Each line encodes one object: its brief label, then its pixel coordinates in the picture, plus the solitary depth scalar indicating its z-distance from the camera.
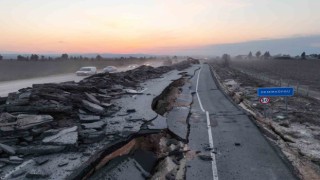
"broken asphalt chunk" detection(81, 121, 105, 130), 6.81
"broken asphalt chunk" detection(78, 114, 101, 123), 7.21
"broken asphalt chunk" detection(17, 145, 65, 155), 5.27
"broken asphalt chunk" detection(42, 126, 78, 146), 5.59
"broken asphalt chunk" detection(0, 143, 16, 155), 5.19
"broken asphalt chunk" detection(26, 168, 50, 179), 4.44
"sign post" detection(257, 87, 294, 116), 9.99
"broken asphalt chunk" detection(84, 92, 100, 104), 9.04
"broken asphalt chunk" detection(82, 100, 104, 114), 8.20
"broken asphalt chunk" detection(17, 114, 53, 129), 6.03
